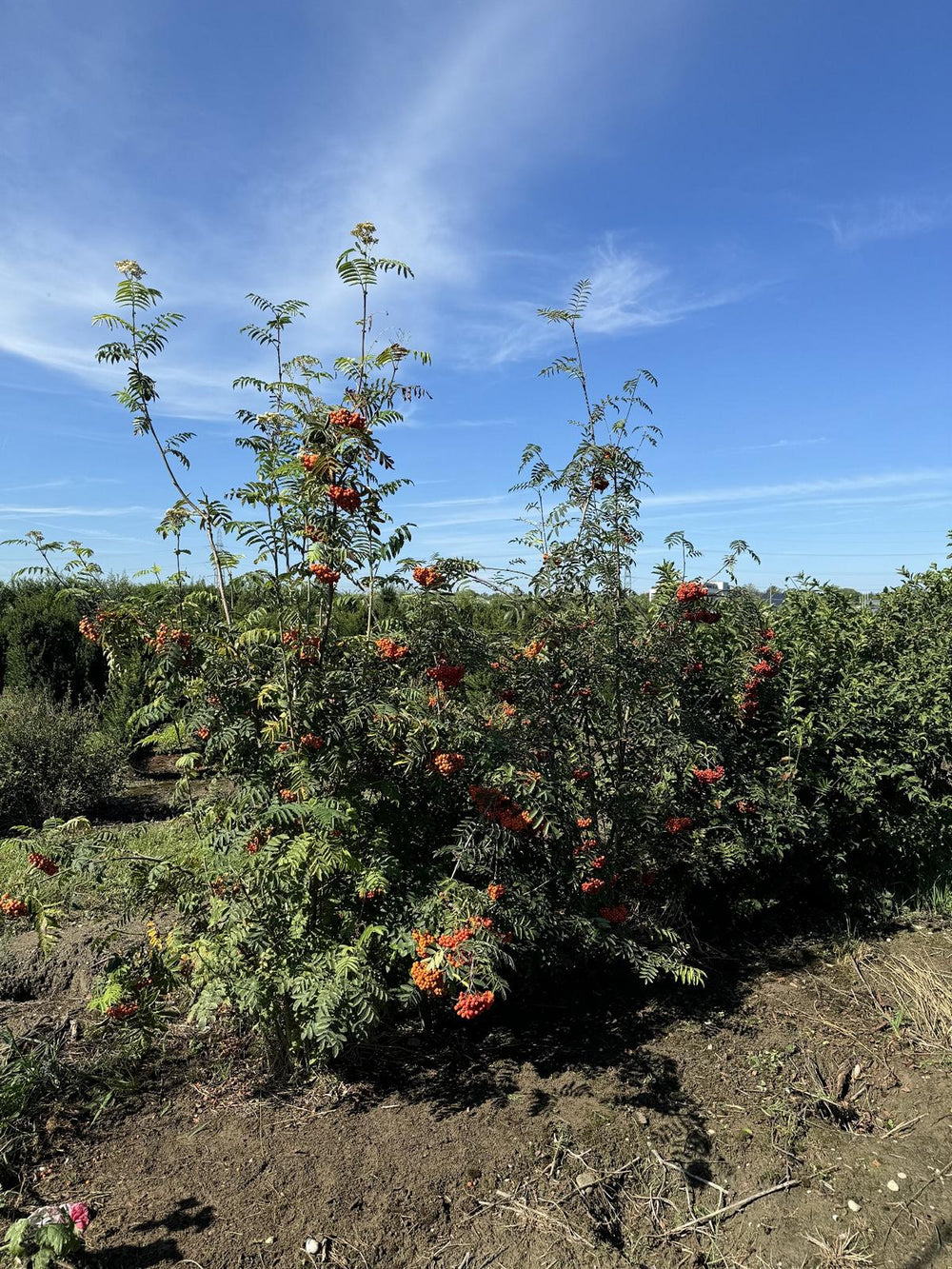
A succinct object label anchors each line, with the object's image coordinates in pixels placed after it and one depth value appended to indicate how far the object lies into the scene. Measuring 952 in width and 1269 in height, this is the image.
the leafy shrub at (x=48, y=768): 6.52
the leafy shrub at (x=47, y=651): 9.42
